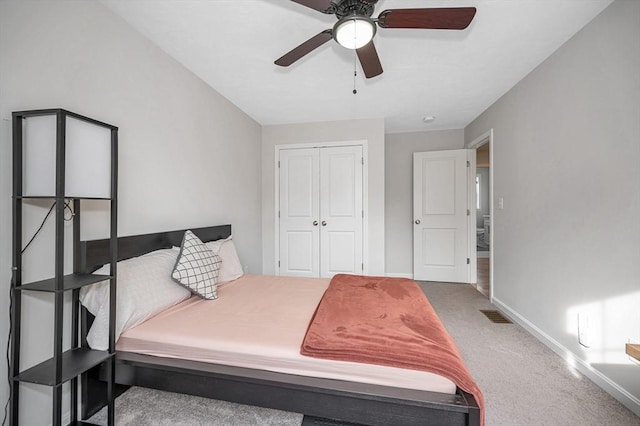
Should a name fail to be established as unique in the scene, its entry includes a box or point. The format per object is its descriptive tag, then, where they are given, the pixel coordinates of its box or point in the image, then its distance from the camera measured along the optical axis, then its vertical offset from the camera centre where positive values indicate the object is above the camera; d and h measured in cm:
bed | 108 -82
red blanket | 114 -62
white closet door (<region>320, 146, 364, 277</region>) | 372 +3
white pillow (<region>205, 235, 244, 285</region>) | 233 -45
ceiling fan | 128 +100
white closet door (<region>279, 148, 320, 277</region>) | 386 -1
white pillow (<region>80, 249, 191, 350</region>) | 139 -49
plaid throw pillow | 177 -40
